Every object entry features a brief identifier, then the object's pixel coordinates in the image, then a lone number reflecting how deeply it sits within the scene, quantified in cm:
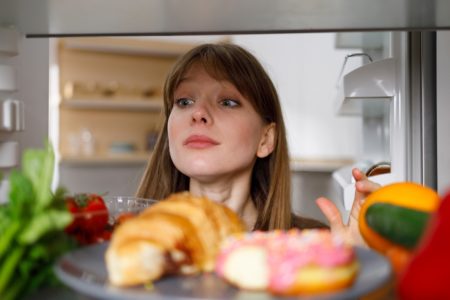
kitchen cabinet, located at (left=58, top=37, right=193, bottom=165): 351
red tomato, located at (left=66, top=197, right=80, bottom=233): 60
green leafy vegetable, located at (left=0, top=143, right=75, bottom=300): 47
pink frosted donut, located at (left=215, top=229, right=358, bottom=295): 40
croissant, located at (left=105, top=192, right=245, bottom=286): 43
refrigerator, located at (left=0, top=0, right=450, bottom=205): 76
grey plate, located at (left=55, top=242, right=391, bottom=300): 40
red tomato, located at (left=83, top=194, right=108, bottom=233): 62
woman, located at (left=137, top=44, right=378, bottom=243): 108
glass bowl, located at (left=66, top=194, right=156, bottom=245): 61
